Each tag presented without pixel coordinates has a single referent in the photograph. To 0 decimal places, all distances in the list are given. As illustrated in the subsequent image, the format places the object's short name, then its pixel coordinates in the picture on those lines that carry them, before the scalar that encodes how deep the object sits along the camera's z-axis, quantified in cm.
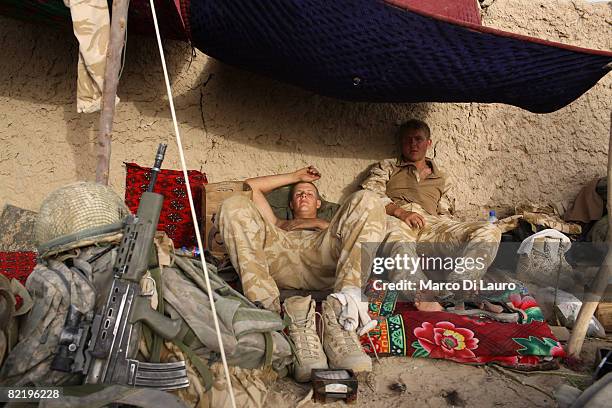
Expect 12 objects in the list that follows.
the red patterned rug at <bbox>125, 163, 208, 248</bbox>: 321
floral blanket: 236
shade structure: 249
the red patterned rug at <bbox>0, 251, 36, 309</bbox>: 255
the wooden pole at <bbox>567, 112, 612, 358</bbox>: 239
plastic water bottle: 380
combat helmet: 161
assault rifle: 142
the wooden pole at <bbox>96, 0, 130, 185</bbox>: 243
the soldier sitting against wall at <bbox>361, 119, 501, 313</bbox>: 294
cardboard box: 316
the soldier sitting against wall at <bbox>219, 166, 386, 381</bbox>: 219
